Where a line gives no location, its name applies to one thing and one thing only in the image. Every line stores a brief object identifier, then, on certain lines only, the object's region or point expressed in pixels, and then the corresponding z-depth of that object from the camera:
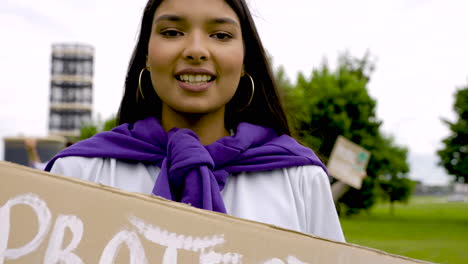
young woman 2.04
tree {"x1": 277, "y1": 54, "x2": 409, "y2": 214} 27.73
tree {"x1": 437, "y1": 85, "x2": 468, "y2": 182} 33.97
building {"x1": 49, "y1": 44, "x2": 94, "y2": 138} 82.38
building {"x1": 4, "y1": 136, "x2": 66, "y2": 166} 31.94
